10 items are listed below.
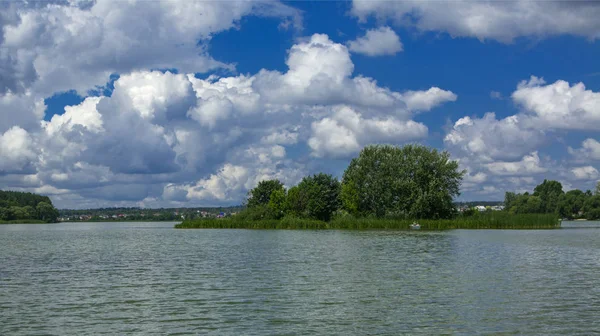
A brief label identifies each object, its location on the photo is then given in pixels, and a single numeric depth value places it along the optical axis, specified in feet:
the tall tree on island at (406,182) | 337.52
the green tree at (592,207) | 567.18
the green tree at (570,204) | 599.98
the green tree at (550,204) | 612.41
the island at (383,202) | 326.03
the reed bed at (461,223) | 316.19
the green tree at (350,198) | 380.37
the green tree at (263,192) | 510.17
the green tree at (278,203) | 440.04
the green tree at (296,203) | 418.92
